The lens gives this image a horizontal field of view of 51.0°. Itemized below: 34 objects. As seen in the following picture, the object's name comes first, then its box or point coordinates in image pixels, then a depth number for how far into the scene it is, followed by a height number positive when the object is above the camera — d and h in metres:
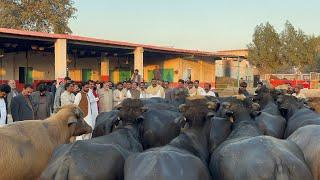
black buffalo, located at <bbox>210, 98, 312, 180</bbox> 3.21 -0.82
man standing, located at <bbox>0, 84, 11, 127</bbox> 6.49 -0.52
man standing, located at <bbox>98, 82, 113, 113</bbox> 9.75 -0.61
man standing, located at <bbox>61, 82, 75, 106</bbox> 8.04 -0.41
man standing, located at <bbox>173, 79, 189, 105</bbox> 7.94 -0.43
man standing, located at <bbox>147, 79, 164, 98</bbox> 10.82 -0.39
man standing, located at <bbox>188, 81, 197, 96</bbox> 10.79 -0.34
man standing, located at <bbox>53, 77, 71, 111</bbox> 9.16 -0.49
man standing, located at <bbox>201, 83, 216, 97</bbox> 10.61 -0.34
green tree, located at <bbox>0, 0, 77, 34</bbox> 30.20 +5.78
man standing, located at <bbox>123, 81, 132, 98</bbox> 10.28 -0.40
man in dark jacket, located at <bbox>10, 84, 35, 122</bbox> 7.17 -0.63
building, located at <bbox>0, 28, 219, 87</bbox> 16.95 +1.31
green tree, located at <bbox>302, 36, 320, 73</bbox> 31.62 +2.38
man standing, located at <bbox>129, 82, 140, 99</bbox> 10.28 -0.40
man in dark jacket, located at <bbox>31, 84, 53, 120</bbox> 8.13 -0.63
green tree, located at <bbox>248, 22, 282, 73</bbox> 31.53 +2.85
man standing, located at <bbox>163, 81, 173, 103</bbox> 9.68 -0.47
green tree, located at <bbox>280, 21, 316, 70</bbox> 31.35 +2.88
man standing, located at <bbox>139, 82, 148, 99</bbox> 10.93 -0.43
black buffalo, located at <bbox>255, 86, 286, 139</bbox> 5.65 -0.71
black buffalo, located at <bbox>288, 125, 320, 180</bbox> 3.94 -0.82
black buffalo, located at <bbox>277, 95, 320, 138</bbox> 5.77 -0.66
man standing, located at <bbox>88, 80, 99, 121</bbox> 8.43 -0.60
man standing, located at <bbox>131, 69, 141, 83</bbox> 14.35 +0.05
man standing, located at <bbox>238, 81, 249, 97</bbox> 9.06 -0.29
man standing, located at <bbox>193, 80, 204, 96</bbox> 10.65 -0.32
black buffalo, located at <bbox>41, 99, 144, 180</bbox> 3.49 -0.89
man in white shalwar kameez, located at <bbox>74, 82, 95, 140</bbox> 7.98 -0.59
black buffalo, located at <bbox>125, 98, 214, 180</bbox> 3.09 -0.83
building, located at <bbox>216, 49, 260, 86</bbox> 34.26 +0.97
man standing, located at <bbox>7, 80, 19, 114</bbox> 8.91 -0.38
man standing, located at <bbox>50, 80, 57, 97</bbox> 12.69 -0.35
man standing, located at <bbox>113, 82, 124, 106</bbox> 10.19 -0.52
